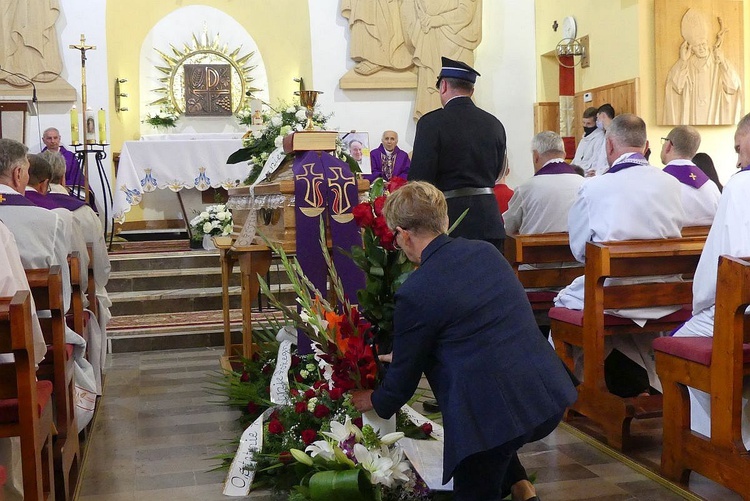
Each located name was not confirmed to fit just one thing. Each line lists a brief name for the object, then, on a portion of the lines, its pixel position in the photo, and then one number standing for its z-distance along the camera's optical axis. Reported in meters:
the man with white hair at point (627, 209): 4.64
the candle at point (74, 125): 8.52
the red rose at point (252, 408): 4.52
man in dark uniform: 4.79
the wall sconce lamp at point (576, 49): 11.85
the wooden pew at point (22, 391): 2.76
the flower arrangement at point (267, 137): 6.02
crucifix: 8.66
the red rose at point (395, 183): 3.59
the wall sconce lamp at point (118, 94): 11.66
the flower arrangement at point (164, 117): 11.82
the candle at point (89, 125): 8.91
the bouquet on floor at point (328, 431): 3.18
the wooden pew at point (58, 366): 3.68
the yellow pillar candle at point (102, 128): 8.91
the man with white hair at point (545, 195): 5.83
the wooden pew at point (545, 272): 5.66
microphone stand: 9.02
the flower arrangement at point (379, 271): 3.43
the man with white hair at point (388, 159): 11.20
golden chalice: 5.81
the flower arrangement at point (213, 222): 8.73
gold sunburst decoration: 12.20
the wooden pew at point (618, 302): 4.29
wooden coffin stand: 5.09
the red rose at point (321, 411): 3.75
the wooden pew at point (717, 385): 3.37
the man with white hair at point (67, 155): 9.87
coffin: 5.15
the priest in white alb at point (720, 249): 3.60
